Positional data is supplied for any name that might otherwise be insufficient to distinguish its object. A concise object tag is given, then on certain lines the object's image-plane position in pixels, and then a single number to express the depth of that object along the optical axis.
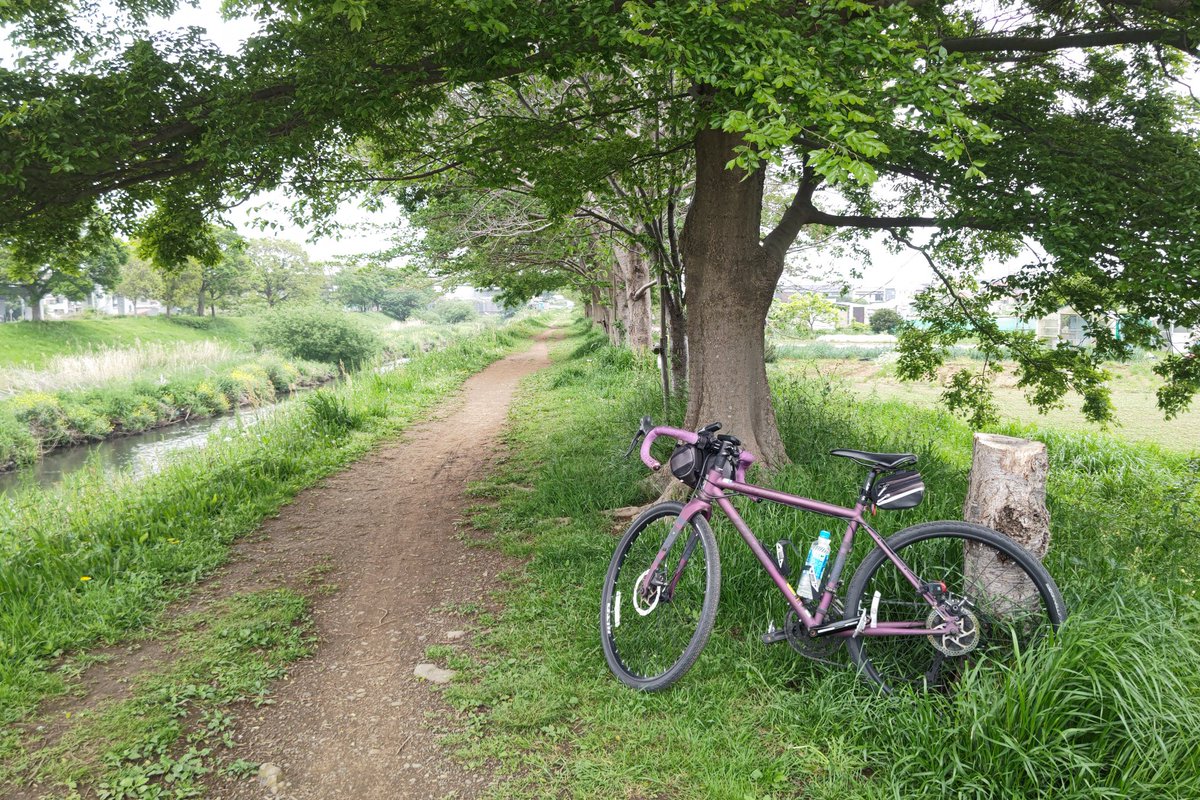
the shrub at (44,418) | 14.16
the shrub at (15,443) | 12.65
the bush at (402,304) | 86.19
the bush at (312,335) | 27.23
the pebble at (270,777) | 2.71
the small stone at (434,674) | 3.46
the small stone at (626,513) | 5.59
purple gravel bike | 2.63
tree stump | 2.65
